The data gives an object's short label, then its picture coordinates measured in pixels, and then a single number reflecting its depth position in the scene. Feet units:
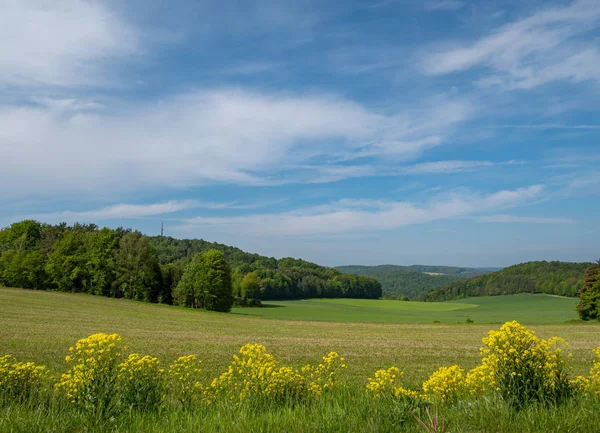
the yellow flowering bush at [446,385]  22.54
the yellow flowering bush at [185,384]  23.20
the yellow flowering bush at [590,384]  22.18
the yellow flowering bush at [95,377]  19.63
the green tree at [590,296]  199.62
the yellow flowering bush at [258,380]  22.15
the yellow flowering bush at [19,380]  22.11
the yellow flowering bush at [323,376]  24.20
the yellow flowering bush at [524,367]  20.25
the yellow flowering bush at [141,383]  20.80
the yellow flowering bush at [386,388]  21.53
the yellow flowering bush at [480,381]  22.07
